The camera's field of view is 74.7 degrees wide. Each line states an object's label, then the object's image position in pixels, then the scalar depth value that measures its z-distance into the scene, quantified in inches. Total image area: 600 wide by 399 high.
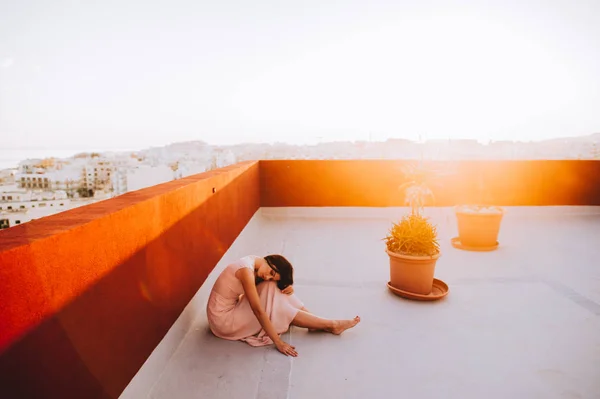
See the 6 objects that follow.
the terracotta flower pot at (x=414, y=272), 135.6
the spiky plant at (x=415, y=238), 137.2
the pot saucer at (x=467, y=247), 203.2
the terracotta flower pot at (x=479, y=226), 201.2
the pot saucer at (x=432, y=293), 135.6
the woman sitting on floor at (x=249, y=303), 105.3
